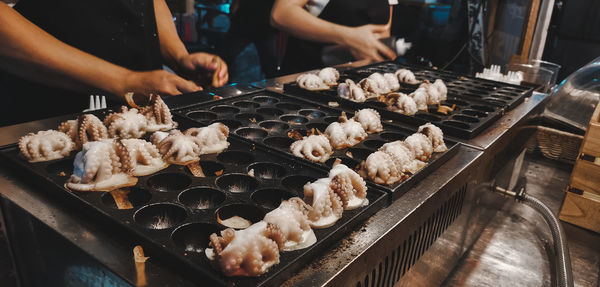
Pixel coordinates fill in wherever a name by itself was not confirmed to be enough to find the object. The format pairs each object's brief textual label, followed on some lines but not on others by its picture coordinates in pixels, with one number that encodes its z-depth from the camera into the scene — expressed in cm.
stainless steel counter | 44
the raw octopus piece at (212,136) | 61
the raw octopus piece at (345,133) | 65
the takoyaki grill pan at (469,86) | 90
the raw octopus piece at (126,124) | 62
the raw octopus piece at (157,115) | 67
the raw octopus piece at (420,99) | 82
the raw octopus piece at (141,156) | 54
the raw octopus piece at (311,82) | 88
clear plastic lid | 101
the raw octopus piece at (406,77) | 100
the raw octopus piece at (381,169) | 55
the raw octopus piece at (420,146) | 62
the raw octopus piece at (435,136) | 65
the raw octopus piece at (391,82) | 93
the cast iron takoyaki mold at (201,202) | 43
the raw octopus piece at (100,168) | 51
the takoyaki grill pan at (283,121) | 63
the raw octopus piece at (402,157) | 58
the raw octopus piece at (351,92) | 83
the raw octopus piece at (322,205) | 48
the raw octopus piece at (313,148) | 61
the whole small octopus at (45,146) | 54
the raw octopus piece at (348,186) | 50
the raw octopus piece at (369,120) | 71
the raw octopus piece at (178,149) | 57
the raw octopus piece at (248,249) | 41
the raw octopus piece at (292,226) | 45
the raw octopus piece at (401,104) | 78
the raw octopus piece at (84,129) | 58
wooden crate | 88
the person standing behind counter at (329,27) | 125
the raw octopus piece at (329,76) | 91
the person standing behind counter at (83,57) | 73
